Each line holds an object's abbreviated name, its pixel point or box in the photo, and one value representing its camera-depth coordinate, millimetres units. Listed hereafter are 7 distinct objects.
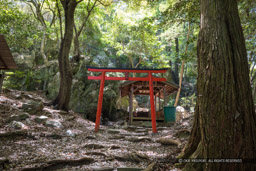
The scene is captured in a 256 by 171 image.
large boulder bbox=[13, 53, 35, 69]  13977
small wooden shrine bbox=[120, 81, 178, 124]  10809
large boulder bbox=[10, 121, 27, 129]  5081
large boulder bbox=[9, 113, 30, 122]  5590
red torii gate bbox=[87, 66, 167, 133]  7723
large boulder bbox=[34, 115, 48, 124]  6179
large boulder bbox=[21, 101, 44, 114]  6758
